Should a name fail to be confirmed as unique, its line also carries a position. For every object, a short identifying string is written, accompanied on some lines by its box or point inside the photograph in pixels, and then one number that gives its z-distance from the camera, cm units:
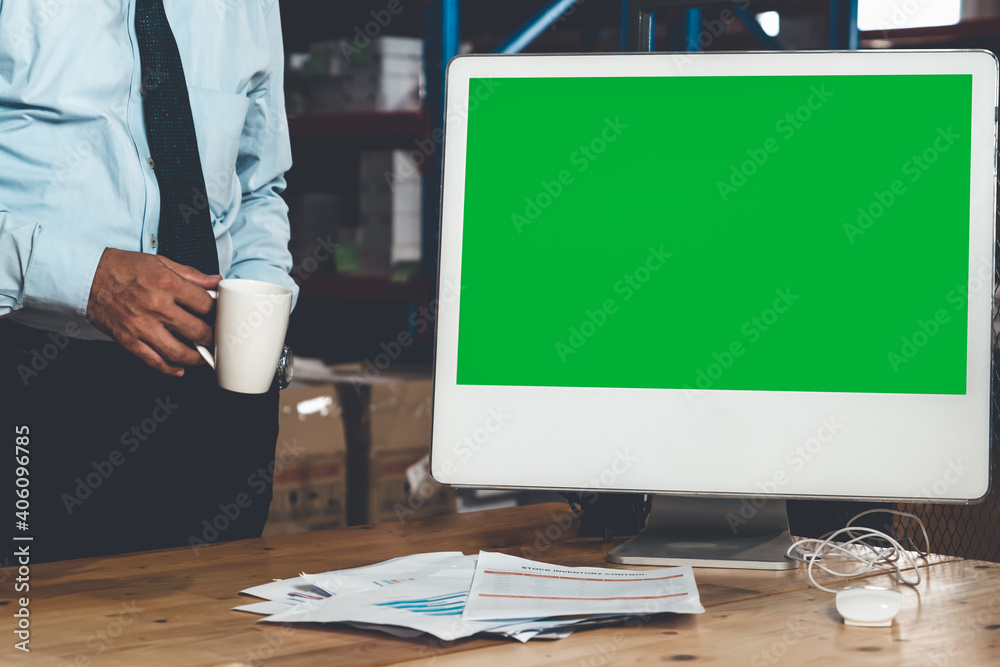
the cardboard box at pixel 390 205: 567
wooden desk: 249
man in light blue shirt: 289
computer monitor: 273
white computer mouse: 257
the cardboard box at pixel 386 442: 481
